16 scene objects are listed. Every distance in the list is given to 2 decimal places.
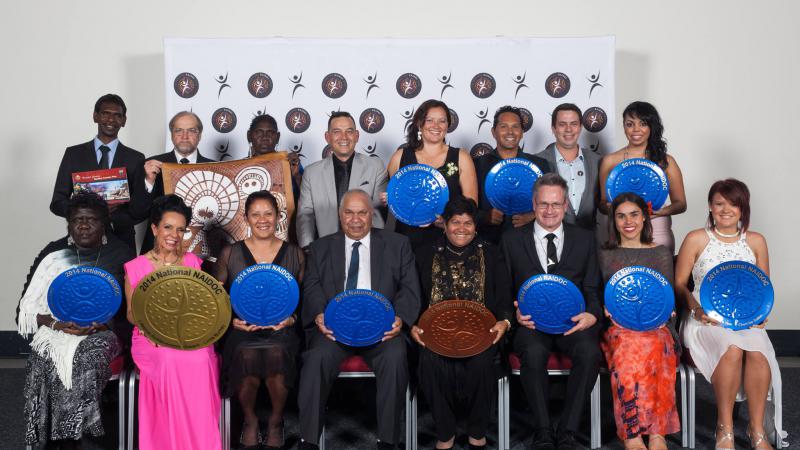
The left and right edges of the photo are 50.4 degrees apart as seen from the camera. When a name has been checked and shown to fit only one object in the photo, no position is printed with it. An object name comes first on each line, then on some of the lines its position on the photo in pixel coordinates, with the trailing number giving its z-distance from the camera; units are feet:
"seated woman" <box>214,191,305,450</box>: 12.76
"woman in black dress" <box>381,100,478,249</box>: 15.11
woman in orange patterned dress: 12.58
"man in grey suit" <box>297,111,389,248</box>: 15.33
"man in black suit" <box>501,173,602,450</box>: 12.78
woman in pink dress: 12.48
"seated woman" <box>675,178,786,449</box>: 12.82
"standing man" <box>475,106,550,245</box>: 15.48
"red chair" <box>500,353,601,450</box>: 12.91
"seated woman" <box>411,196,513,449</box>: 12.87
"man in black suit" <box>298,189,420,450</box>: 12.62
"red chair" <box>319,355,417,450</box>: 12.96
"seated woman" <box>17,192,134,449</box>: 12.40
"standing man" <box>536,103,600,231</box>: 15.67
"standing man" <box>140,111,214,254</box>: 15.14
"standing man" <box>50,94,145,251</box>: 15.30
